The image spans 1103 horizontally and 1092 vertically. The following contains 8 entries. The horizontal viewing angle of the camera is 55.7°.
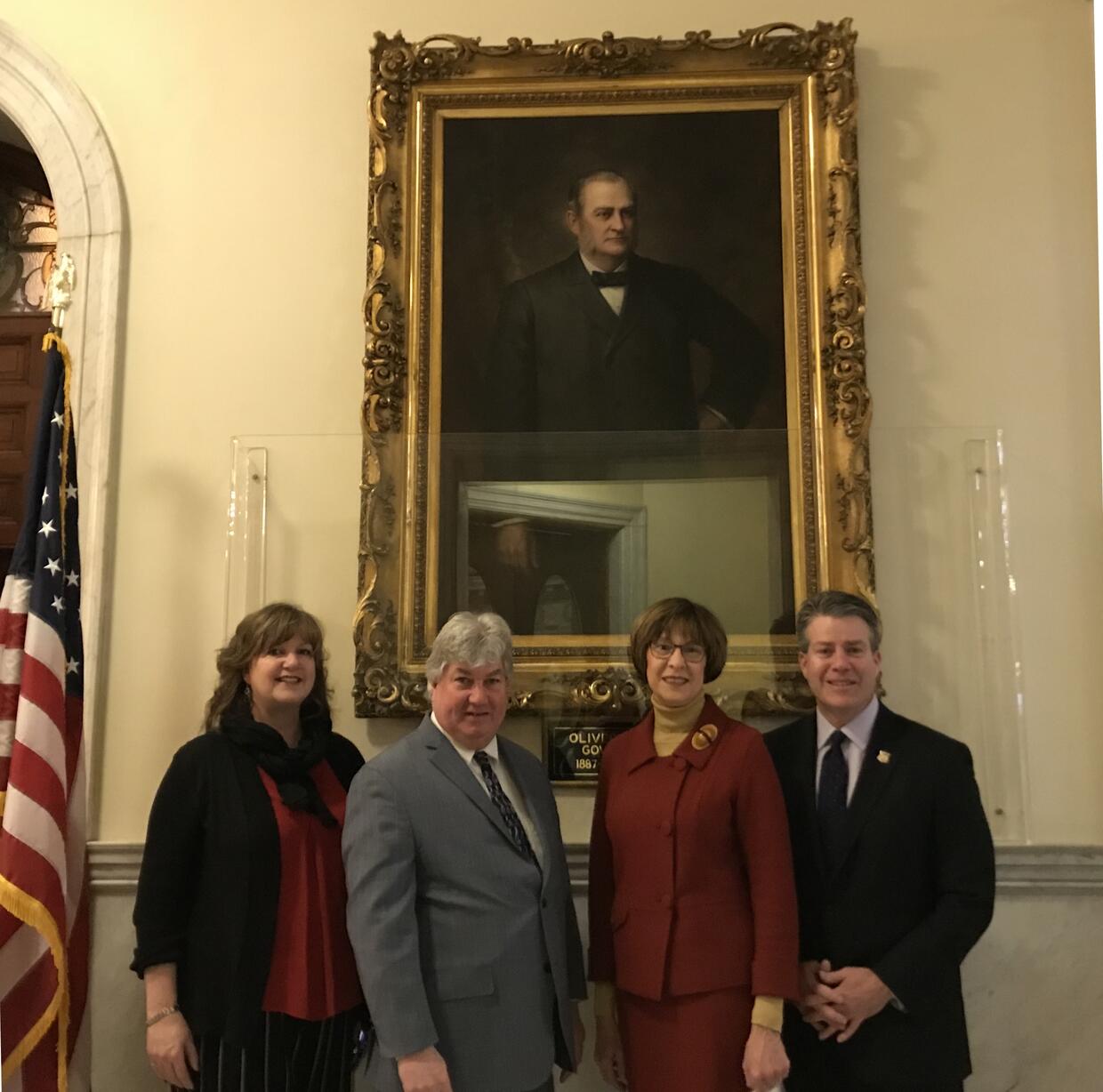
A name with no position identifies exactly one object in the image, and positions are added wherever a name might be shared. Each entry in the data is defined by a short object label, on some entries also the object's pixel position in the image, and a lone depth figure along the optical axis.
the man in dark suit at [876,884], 2.34
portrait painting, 3.34
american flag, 2.87
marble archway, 3.53
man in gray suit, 2.20
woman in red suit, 2.31
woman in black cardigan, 2.45
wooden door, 3.96
